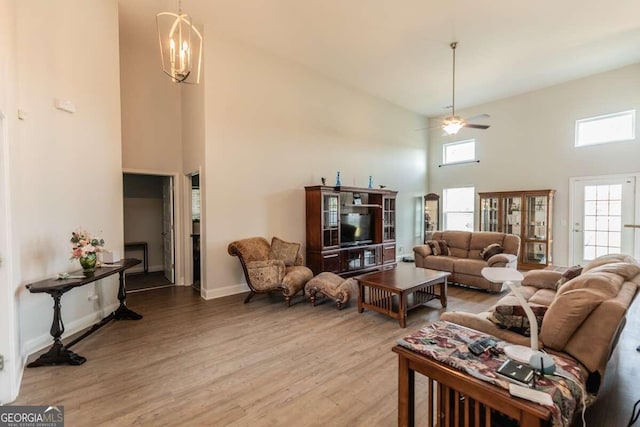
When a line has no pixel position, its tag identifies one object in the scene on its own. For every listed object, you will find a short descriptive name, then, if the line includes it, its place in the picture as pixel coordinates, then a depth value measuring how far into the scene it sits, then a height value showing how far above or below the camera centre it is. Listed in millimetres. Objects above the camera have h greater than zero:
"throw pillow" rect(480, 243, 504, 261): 5145 -817
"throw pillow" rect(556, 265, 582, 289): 3139 -765
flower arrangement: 3002 -419
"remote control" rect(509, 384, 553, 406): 1155 -781
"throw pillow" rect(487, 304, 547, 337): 2123 -846
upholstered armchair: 4219 -1011
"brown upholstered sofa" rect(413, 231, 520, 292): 4863 -955
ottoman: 4000 -1172
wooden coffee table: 3549 -1128
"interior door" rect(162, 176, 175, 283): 5480 -422
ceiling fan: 4535 +1325
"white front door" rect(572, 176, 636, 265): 5645 -233
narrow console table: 2615 -1145
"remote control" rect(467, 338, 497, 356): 1524 -770
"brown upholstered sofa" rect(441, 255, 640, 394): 1712 -732
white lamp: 1340 -721
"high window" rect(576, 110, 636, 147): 5672 +1579
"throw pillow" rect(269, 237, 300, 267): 4824 -769
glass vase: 3041 -596
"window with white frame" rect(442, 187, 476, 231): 7875 -73
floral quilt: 1231 -785
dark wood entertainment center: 5383 -488
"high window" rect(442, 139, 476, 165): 7871 +1530
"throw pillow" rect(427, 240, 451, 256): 5873 -872
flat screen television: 5891 -501
